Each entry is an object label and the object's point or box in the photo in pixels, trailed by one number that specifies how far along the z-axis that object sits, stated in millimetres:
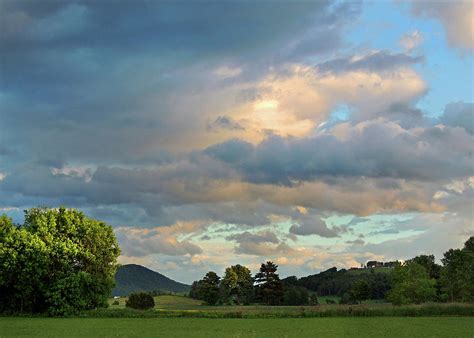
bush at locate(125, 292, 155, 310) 110375
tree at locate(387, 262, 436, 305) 121000
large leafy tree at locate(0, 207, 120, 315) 78750
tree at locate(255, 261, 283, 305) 135250
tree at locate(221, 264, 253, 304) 142250
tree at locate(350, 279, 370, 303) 150375
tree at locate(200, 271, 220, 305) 139700
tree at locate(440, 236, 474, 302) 110375
